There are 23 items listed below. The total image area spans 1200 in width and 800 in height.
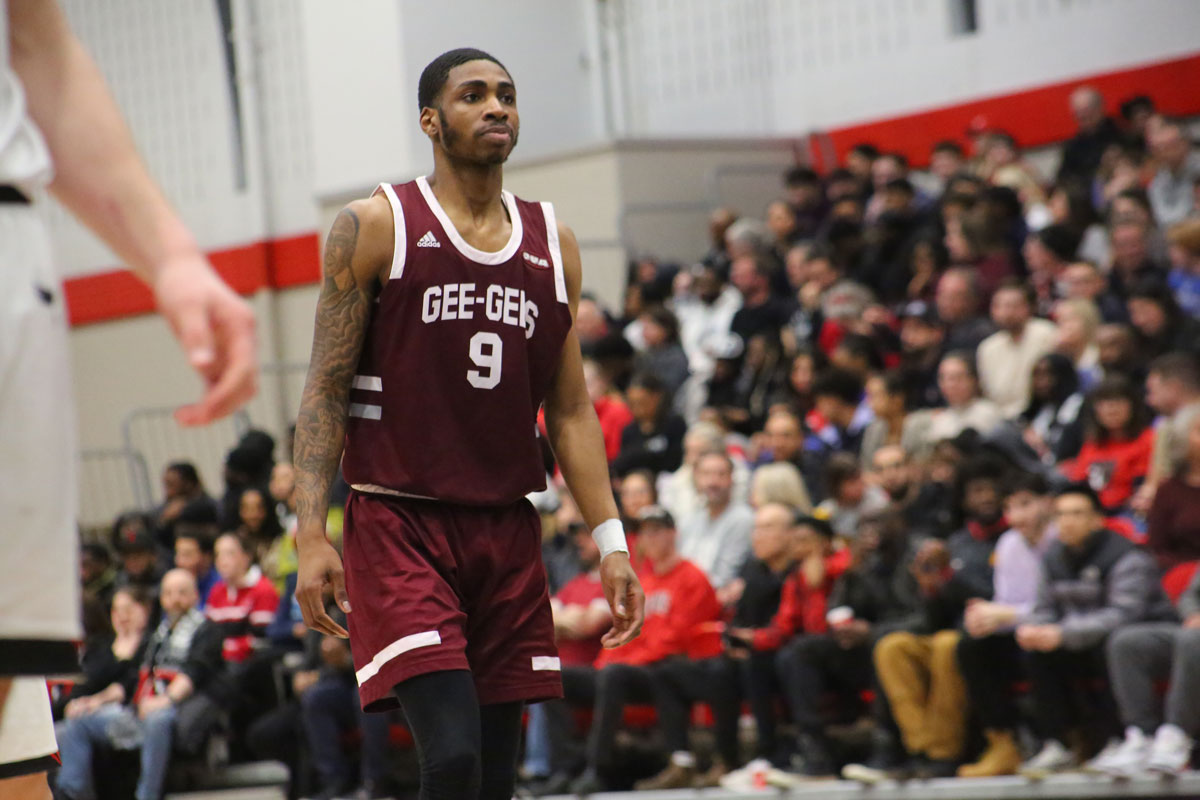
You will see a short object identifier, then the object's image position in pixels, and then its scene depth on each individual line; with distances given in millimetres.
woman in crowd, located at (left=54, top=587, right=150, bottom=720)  19700
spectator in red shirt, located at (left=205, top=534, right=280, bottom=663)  20953
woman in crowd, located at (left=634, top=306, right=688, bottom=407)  23352
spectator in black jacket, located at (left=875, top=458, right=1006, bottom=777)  15514
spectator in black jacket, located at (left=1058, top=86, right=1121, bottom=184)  23476
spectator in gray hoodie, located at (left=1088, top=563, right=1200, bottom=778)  13866
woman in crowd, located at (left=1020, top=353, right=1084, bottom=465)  17874
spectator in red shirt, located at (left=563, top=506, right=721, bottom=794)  17317
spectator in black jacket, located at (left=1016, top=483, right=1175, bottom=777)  14477
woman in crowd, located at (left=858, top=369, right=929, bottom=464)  19050
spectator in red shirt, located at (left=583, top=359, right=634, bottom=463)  21913
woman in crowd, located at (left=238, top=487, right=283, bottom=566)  22857
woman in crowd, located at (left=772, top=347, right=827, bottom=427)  21108
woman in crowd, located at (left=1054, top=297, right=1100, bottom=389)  18555
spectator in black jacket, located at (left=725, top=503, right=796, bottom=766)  16682
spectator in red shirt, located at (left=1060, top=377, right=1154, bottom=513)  16419
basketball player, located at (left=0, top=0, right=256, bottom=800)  4136
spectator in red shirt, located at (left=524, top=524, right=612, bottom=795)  17843
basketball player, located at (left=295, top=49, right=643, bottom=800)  8202
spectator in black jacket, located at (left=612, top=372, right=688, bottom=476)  20675
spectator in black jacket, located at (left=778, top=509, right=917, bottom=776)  16094
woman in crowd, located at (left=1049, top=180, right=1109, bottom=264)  20938
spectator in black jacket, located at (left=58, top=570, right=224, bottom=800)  19329
